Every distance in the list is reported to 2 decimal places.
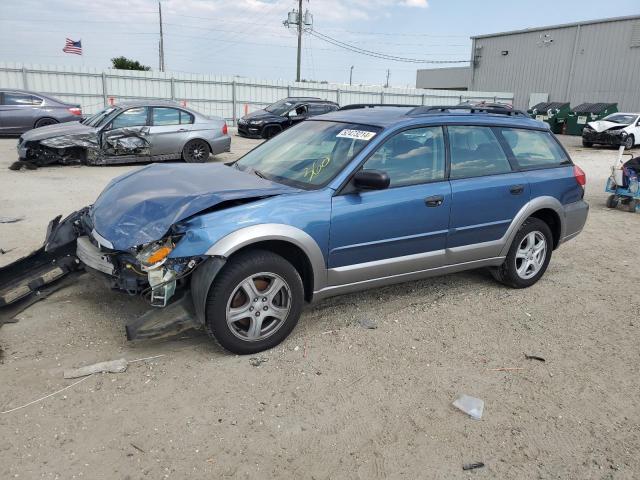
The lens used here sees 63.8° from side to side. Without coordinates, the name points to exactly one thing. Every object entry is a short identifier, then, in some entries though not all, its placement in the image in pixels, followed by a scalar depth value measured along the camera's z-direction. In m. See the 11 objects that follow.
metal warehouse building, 31.39
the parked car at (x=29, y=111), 14.82
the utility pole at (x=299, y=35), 37.53
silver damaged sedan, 10.61
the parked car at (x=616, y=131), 20.22
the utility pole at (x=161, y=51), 51.69
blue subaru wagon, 3.33
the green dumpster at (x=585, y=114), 25.84
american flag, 22.77
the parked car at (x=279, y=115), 18.61
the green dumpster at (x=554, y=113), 27.78
